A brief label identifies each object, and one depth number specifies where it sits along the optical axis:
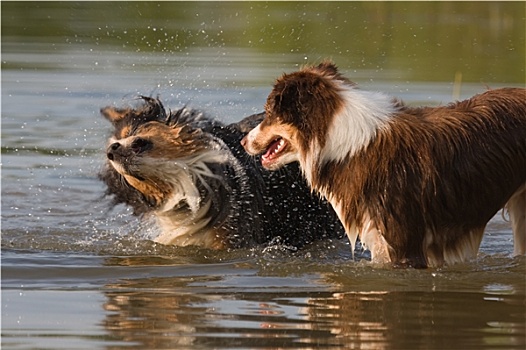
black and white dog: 16.37
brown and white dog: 15.02
